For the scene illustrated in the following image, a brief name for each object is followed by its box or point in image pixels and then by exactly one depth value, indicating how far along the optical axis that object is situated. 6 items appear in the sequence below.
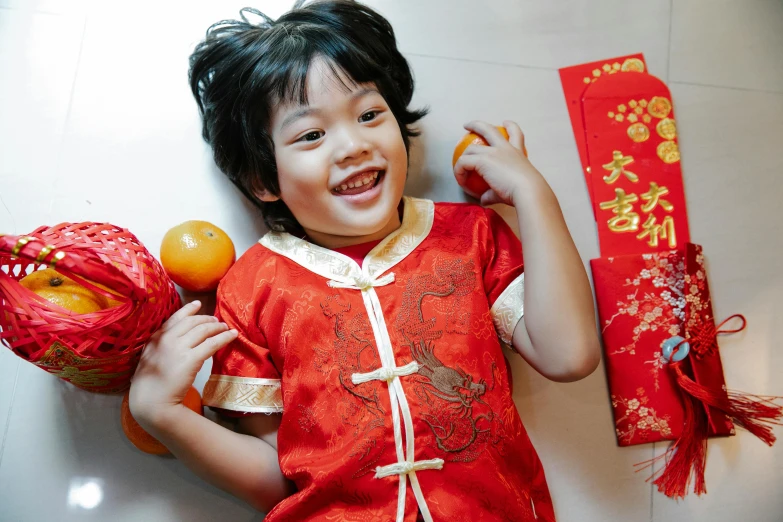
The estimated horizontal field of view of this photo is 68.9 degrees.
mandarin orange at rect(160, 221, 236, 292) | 0.96
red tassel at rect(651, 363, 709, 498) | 1.08
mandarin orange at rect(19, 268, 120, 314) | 0.78
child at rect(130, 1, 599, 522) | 0.86
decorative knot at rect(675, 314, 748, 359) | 1.09
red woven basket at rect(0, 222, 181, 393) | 0.75
